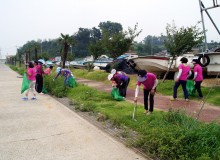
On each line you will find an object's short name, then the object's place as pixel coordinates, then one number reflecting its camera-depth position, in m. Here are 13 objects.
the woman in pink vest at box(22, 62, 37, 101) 8.50
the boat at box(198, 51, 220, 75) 8.96
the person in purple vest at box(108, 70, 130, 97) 7.78
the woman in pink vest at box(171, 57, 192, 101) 7.44
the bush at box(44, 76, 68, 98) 9.22
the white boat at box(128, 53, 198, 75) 10.86
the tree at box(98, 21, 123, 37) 55.75
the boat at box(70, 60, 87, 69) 24.81
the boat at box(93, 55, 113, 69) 23.72
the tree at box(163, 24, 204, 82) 9.74
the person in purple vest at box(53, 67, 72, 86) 10.26
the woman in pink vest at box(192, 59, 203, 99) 7.75
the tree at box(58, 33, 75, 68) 19.71
